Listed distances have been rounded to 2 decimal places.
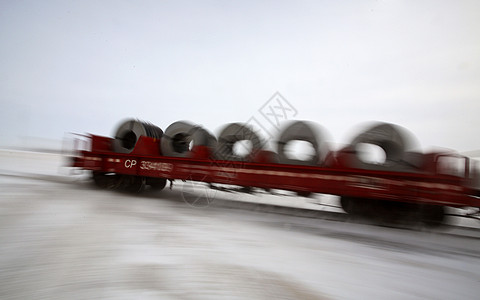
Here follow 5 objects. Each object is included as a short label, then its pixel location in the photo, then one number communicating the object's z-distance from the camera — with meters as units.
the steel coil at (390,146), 4.41
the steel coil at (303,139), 5.02
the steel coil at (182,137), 5.97
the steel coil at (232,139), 5.57
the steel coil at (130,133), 6.54
